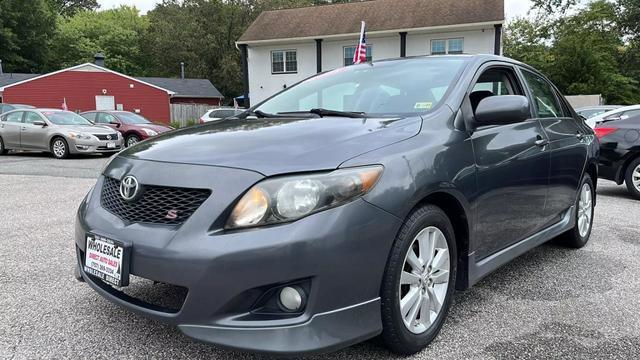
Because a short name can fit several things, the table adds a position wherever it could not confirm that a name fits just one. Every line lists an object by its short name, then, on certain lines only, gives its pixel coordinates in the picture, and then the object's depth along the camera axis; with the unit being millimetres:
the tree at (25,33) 45094
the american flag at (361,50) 13000
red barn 33688
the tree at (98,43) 51719
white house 22781
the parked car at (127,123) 16000
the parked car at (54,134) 13516
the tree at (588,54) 28688
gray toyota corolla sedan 2082
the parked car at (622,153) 7438
